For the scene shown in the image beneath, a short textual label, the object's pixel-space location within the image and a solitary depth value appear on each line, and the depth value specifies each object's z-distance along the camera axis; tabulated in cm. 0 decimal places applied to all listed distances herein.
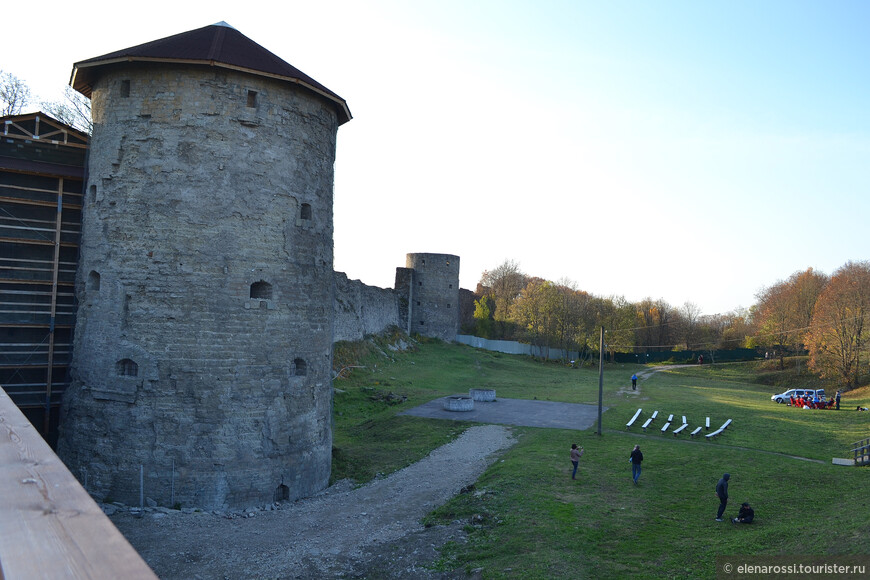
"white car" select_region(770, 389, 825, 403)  3391
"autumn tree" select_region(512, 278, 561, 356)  5859
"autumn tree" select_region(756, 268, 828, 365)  5303
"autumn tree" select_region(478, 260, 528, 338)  8694
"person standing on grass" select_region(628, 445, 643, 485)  1534
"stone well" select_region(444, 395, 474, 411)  2605
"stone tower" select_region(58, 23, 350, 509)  1470
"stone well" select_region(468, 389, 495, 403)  2926
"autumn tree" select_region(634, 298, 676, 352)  7719
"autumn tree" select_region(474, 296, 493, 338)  6969
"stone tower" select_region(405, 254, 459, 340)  5556
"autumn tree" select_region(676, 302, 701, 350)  7844
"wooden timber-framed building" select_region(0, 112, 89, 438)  1609
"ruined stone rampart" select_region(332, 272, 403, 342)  3691
